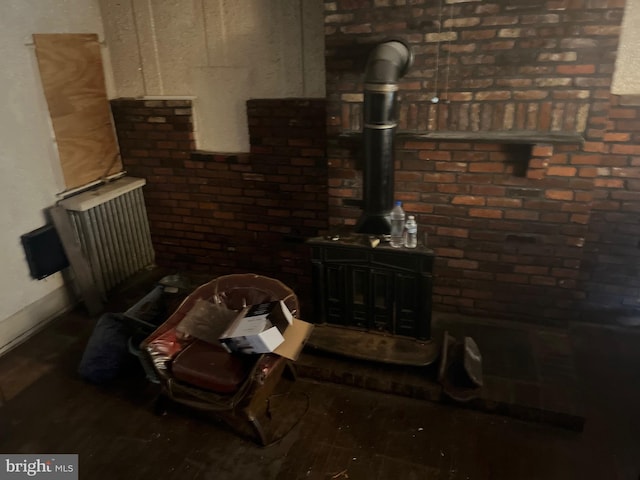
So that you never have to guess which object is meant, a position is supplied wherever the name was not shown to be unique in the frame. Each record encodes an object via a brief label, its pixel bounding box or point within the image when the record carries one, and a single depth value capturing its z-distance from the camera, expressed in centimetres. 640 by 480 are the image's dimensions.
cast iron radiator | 376
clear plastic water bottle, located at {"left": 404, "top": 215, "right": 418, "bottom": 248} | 296
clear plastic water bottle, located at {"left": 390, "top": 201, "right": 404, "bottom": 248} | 301
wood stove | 296
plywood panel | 358
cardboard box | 251
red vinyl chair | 253
